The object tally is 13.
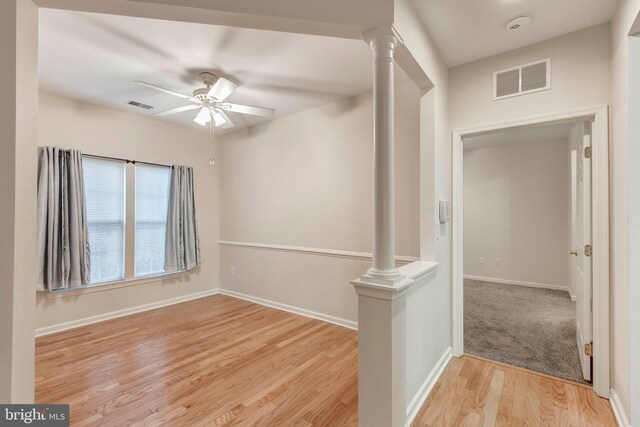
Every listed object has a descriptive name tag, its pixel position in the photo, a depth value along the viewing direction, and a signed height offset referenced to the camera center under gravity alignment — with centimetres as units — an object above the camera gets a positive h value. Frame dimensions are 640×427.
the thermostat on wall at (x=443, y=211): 243 +3
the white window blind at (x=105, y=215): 354 +0
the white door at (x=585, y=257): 216 -33
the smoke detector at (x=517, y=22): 203 +138
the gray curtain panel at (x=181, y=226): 421 -16
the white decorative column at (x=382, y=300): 155 -47
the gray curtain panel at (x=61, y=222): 309 -8
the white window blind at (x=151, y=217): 400 -3
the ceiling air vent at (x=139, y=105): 347 +135
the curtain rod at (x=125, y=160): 354 +72
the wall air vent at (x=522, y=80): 227 +110
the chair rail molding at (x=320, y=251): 299 -46
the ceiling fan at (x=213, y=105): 263 +112
